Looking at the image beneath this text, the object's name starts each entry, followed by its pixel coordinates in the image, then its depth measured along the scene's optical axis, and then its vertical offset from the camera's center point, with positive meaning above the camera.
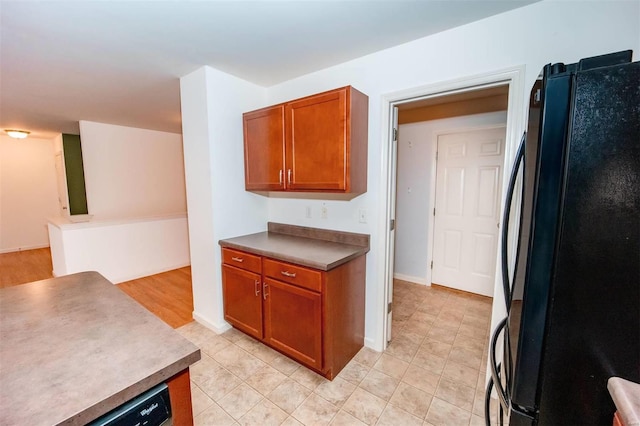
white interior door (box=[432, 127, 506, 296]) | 3.18 -0.25
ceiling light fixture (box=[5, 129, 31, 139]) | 4.52 +0.91
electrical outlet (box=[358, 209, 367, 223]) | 2.24 -0.22
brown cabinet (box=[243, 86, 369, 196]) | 1.94 +0.35
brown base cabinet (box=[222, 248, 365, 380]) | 1.86 -0.89
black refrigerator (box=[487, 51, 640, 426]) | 0.72 -0.17
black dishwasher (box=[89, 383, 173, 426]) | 0.68 -0.58
